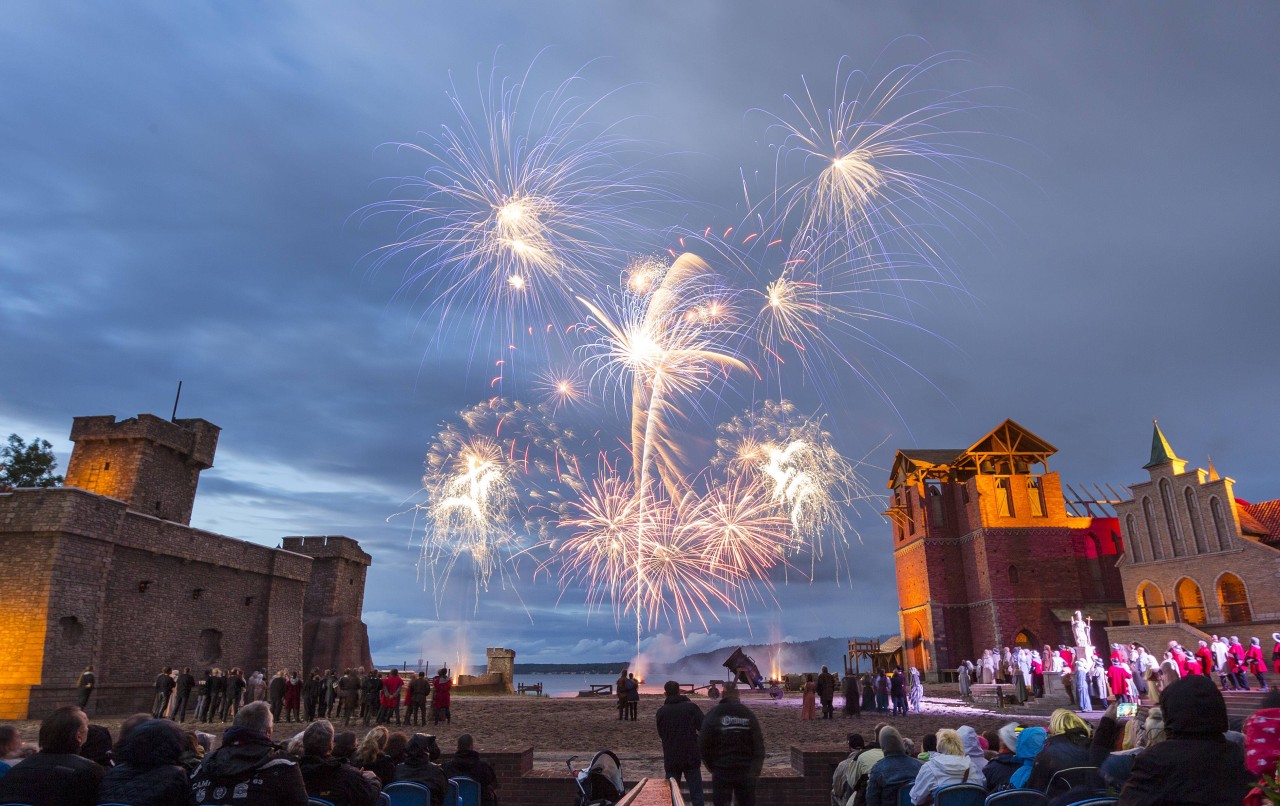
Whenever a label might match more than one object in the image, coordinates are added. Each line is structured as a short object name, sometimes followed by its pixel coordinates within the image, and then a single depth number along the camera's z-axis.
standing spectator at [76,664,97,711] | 20.36
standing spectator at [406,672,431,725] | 21.81
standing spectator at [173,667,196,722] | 22.16
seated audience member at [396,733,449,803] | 5.95
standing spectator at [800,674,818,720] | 22.20
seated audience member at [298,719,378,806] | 4.82
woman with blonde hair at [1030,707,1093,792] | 5.23
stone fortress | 22.89
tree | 39.12
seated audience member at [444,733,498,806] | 6.91
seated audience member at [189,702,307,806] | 4.11
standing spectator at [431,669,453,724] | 21.55
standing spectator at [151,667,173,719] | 21.36
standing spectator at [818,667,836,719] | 22.72
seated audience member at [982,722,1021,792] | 5.75
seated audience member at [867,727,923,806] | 5.90
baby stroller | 6.55
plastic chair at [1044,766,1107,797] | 4.95
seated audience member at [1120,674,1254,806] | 3.21
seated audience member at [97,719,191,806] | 4.17
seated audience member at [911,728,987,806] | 5.43
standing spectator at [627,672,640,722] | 23.09
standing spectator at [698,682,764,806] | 7.24
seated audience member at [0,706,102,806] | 4.07
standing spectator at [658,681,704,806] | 7.98
